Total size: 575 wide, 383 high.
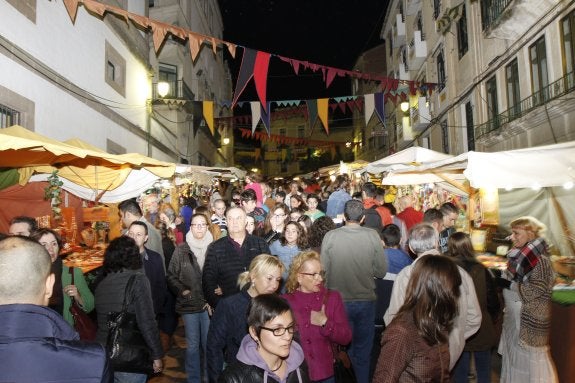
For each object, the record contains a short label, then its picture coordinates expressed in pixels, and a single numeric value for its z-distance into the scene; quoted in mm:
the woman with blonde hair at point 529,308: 4504
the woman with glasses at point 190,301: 5438
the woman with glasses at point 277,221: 6887
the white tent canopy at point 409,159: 10062
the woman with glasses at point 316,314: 3734
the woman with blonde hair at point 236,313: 3490
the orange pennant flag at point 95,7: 11023
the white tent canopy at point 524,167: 5625
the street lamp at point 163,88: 18180
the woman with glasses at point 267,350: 2557
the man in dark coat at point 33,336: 1896
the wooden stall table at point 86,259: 6438
